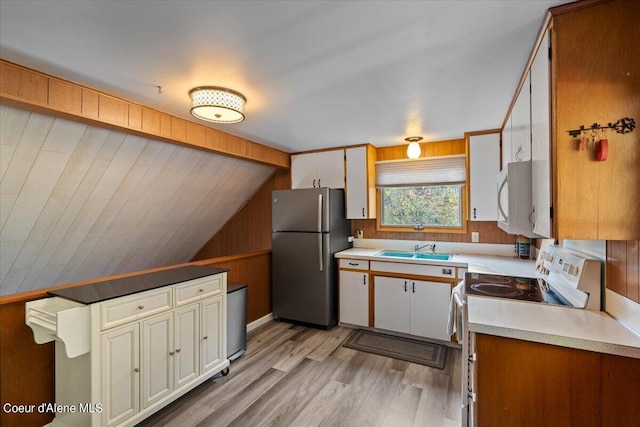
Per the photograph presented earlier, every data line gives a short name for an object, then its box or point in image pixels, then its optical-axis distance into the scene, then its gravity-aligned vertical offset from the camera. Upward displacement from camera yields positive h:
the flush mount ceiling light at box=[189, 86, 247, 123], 1.93 +0.76
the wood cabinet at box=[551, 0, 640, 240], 1.15 +0.41
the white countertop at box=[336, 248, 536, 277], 2.47 -0.50
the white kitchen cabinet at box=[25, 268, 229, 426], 1.63 -0.87
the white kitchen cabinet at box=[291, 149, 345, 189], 3.75 +0.60
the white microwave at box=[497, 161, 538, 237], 1.57 +0.08
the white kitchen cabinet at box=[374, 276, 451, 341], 2.92 -1.00
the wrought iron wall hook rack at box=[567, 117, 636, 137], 1.15 +0.35
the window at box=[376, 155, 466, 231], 3.43 +0.26
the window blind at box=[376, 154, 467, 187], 3.38 +0.51
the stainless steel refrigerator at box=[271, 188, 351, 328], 3.36 -0.47
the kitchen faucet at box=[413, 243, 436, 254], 3.46 -0.42
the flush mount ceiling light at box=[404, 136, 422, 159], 3.27 +0.73
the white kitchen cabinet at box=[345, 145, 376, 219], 3.60 +0.39
